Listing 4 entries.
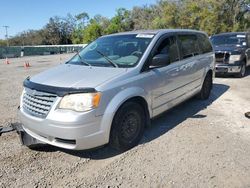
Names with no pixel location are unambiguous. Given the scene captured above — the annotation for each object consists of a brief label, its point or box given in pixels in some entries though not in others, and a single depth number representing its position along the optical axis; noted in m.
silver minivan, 2.66
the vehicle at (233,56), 7.56
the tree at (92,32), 65.62
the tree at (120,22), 63.51
